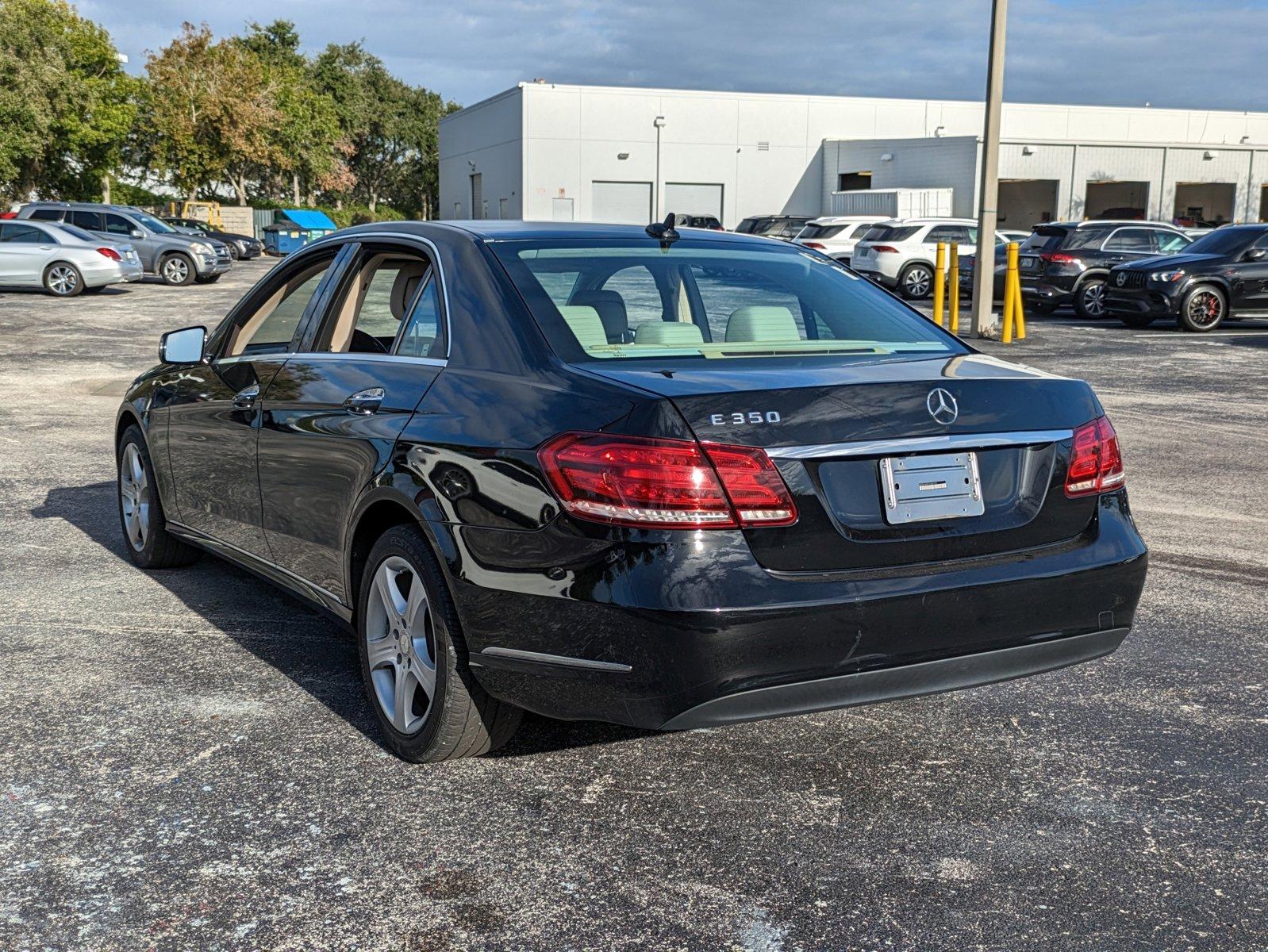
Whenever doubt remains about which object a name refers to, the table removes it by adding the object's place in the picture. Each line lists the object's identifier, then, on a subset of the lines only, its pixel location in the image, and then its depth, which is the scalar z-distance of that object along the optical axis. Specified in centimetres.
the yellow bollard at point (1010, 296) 1970
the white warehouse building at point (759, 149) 5897
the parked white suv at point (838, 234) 3109
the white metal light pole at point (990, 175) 1950
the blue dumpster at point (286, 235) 5797
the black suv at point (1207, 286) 2100
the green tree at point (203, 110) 6119
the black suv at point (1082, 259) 2400
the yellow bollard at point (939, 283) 2092
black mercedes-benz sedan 324
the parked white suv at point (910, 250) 2792
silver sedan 2761
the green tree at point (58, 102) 4941
